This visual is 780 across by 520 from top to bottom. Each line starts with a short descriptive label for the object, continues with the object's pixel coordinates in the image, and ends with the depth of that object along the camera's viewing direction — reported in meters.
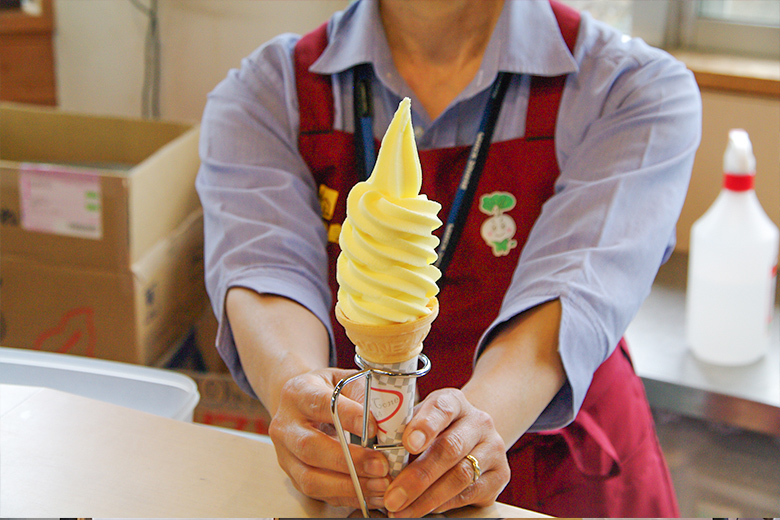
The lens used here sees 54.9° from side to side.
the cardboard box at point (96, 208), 1.39
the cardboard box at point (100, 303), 1.38
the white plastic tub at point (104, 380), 0.80
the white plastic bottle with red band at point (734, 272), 1.29
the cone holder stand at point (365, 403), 0.58
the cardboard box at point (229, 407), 1.38
